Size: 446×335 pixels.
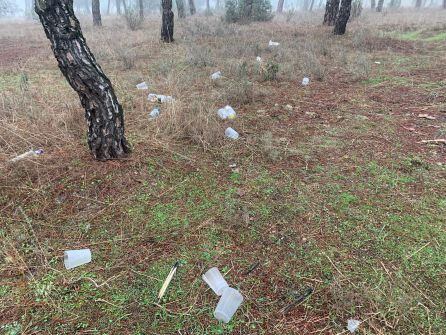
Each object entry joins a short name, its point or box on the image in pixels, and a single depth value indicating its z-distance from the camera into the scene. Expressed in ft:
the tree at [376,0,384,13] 55.87
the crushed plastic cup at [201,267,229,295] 5.91
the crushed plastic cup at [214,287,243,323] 5.46
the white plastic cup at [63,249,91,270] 6.33
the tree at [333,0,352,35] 27.20
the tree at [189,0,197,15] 52.47
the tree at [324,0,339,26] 32.63
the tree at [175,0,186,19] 43.83
